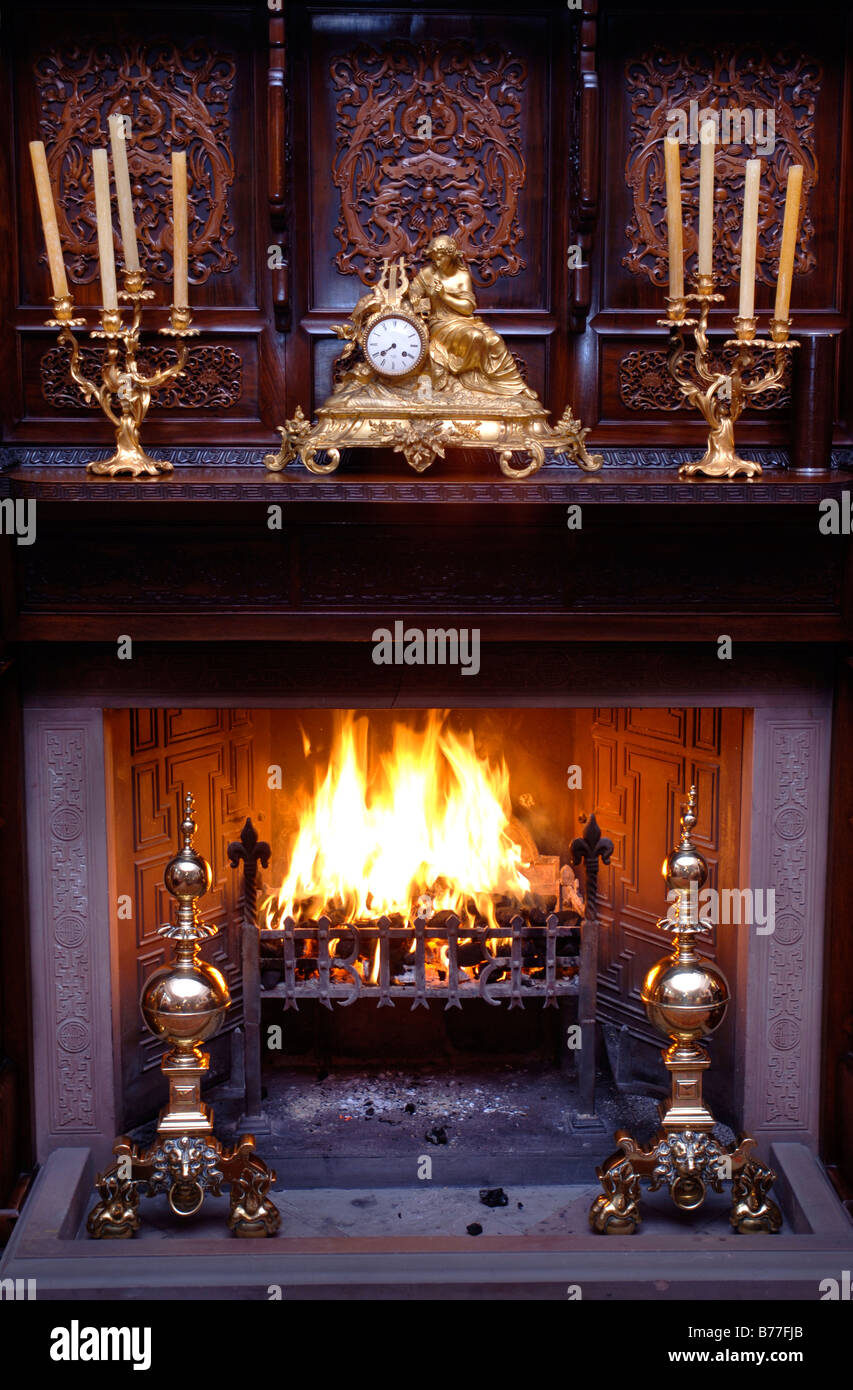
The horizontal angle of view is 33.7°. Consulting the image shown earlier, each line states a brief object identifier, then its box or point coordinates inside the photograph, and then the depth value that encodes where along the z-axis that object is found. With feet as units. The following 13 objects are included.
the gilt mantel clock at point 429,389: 9.27
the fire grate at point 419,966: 10.67
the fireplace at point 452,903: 10.09
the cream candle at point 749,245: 9.03
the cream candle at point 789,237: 9.10
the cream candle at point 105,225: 8.85
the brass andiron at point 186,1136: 9.55
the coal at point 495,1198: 10.18
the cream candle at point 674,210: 9.07
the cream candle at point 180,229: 9.06
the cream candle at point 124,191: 8.83
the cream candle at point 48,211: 8.93
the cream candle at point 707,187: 9.03
